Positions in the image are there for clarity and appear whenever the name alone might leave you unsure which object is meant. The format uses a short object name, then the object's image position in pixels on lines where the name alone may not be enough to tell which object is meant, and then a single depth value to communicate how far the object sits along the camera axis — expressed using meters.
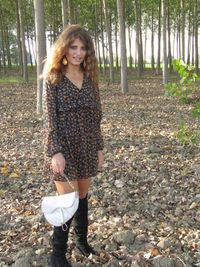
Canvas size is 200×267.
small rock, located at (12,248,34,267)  2.98
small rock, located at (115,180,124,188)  4.84
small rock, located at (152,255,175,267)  2.94
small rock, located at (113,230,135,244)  3.38
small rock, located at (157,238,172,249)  3.23
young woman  2.49
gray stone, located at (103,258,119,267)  3.03
